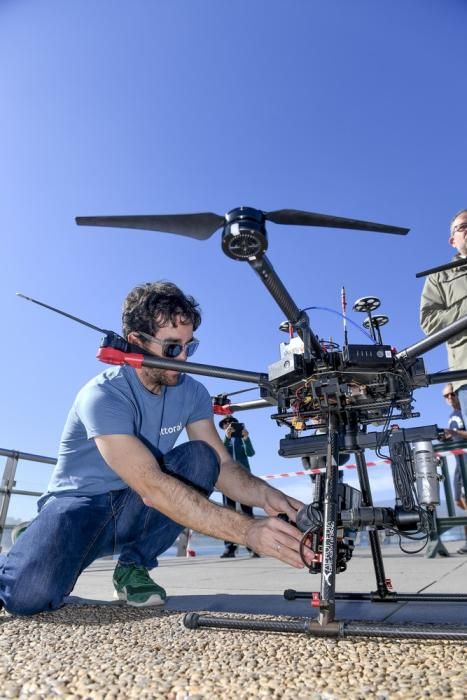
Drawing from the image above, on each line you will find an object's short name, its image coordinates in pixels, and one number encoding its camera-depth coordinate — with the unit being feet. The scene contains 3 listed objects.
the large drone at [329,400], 3.85
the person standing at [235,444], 20.23
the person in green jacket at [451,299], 10.08
